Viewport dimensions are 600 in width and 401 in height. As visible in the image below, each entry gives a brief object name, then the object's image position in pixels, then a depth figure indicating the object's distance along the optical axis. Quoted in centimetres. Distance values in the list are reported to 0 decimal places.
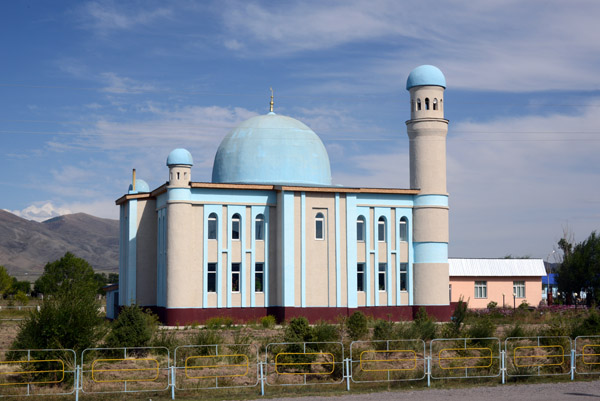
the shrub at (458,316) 2814
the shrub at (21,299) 6442
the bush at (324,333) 2427
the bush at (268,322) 3677
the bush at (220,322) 3616
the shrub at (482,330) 2611
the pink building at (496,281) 5369
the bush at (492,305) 4994
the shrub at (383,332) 2689
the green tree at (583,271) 5847
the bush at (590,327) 2722
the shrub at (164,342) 2519
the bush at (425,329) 2839
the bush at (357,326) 2930
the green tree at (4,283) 7650
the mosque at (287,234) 3884
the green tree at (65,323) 2119
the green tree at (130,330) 2519
